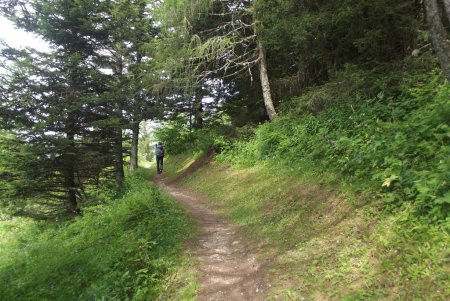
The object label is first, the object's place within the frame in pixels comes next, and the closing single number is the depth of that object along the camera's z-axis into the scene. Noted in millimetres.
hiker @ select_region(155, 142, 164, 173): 18936
